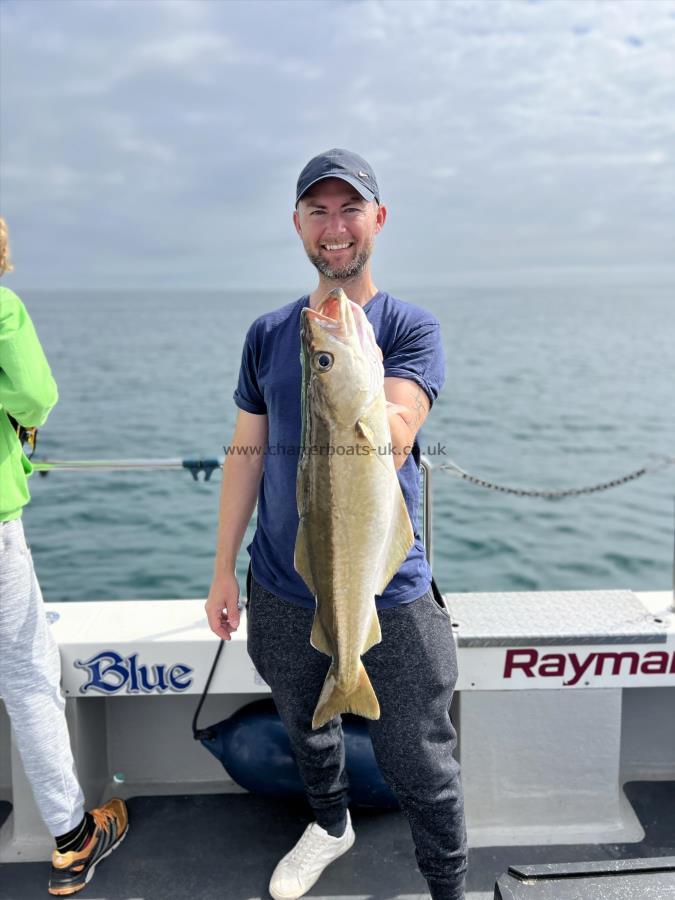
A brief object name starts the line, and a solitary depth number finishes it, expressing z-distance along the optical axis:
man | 2.50
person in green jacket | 2.60
